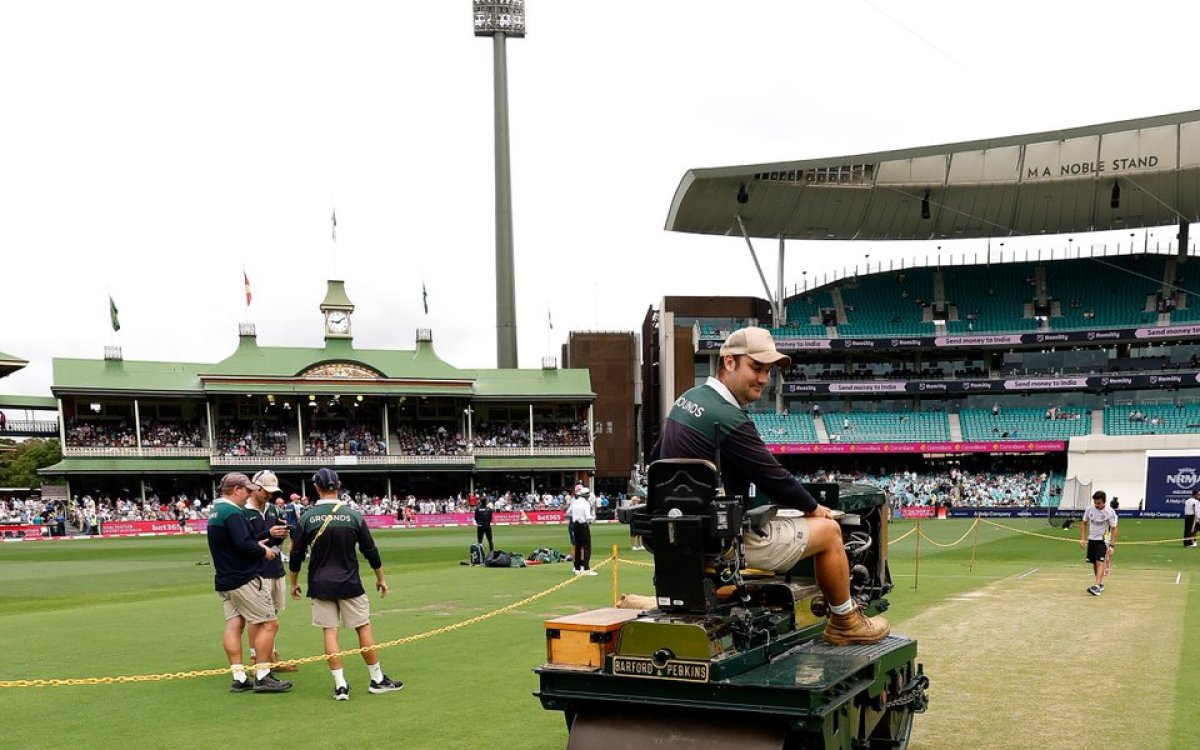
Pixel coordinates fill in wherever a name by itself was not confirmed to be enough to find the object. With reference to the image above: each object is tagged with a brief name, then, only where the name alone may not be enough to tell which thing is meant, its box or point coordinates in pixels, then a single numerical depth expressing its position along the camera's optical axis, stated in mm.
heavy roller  4094
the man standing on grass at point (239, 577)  7836
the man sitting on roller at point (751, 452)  4504
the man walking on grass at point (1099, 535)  14165
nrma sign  31359
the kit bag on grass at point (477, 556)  20484
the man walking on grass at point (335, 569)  7520
